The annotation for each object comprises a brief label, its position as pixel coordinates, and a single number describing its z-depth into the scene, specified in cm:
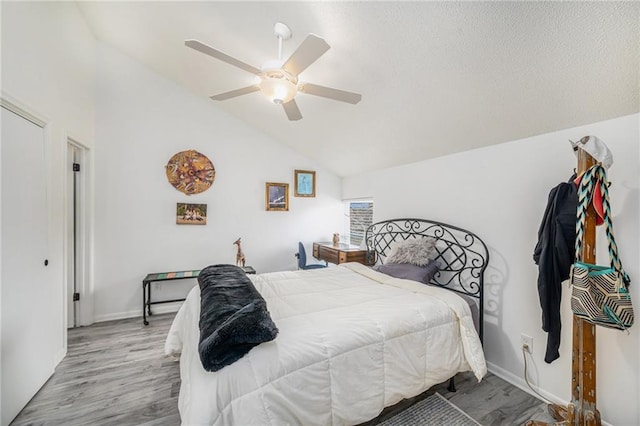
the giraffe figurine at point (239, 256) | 366
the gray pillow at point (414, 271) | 238
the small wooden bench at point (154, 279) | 306
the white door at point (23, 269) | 161
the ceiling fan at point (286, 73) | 143
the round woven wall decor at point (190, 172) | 342
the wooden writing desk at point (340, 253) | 349
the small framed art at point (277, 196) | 397
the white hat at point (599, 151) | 134
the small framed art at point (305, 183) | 417
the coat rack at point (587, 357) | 138
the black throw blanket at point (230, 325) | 112
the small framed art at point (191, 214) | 347
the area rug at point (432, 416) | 164
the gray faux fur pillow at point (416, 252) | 249
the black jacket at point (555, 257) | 158
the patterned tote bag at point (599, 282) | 123
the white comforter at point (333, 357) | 111
